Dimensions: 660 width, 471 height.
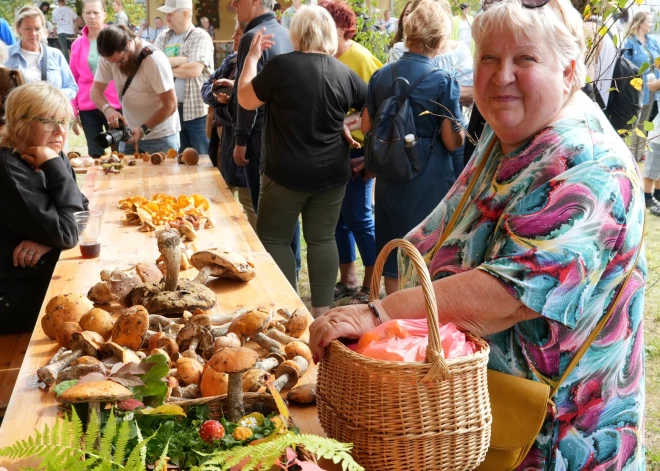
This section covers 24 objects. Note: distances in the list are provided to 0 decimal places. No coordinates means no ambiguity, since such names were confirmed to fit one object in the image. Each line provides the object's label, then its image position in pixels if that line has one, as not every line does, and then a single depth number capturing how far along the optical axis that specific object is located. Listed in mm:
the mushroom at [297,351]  1893
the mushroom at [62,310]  2027
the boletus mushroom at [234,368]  1418
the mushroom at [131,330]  1894
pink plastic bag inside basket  1258
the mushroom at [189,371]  1735
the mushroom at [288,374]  1739
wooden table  1651
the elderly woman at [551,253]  1341
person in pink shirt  7391
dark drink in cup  2953
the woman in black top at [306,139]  3953
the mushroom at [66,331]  1956
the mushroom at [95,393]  1326
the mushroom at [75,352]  1756
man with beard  5336
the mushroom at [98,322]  1971
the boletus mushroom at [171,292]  2244
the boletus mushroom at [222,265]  2533
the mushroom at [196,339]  1944
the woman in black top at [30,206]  3098
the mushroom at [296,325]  2064
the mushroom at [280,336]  2016
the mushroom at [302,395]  1674
